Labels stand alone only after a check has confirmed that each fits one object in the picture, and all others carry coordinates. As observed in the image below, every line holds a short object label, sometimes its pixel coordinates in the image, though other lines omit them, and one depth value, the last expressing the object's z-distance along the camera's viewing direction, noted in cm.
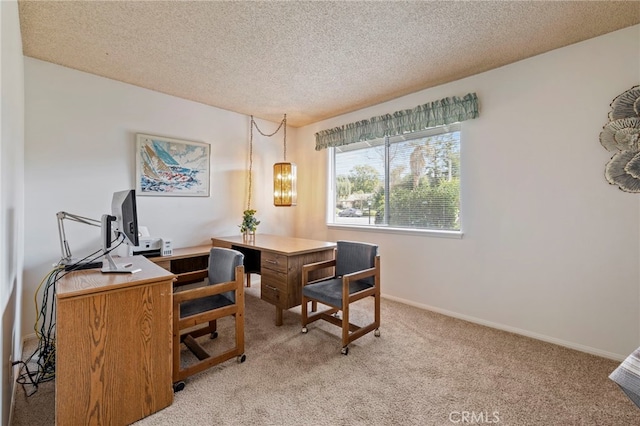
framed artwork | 316
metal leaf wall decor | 205
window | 311
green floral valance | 287
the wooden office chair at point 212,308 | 182
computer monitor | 171
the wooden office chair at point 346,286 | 226
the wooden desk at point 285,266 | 262
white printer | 282
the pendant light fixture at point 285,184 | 374
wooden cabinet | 139
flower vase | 342
